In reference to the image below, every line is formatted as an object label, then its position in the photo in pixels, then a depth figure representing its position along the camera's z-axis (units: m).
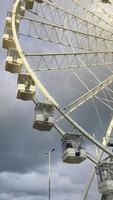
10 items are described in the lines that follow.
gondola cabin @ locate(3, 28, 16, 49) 27.27
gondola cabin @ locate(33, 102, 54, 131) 24.34
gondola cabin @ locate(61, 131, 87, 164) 23.42
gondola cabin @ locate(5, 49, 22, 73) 26.05
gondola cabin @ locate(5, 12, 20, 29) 28.27
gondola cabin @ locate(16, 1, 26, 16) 29.04
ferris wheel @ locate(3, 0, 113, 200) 23.36
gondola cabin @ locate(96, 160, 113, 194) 24.25
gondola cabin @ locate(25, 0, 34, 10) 30.77
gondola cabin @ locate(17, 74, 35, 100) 25.05
